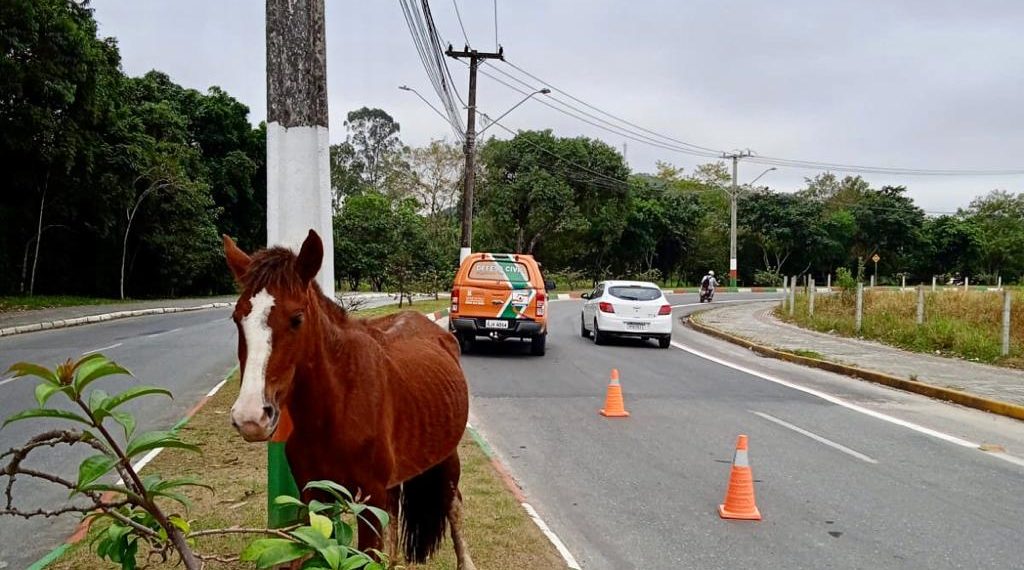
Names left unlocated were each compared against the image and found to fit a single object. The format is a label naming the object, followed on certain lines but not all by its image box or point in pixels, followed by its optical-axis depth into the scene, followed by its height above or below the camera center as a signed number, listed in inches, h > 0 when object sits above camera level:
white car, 692.1 -39.0
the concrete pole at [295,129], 179.5 +32.9
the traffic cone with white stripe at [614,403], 371.2 -65.0
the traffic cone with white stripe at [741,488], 229.0 -65.1
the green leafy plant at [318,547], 57.1 -21.4
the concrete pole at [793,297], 1037.0 -34.8
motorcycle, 1444.4 -43.9
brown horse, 103.0 -20.9
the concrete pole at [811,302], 971.1 -38.9
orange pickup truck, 583.5 -28.4
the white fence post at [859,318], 800.9 -48.6
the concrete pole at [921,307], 720.3 -33.1
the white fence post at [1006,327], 573.3 -41.1
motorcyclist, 1443.2 -24.9
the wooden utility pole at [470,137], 1031.6 +177.3
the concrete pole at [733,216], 1758.5 +125.8
